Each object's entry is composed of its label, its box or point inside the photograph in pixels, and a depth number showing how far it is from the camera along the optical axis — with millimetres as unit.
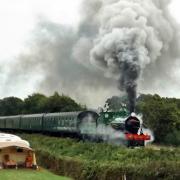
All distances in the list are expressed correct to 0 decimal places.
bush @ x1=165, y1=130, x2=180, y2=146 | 44666
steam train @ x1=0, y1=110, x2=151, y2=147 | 31812
